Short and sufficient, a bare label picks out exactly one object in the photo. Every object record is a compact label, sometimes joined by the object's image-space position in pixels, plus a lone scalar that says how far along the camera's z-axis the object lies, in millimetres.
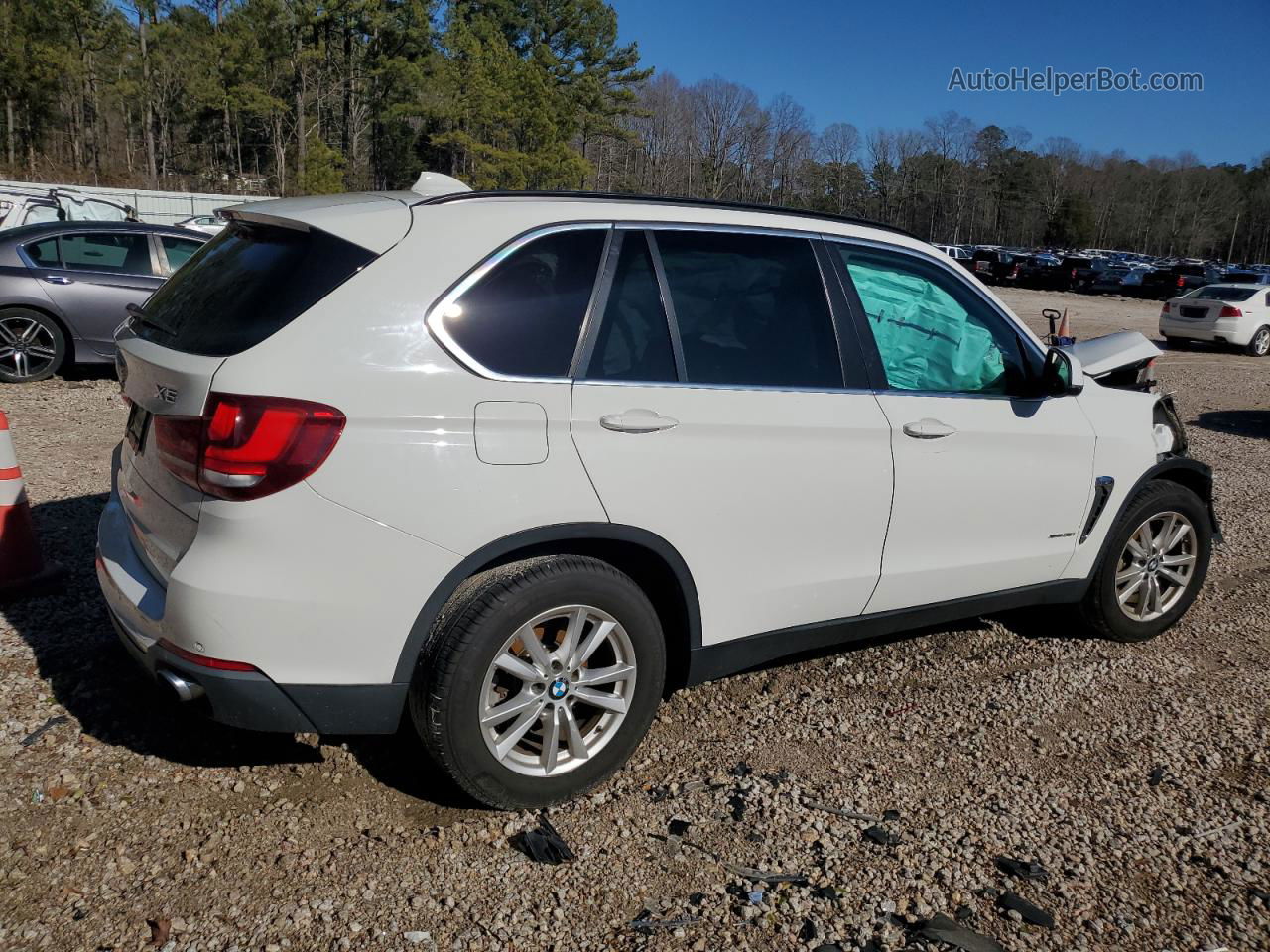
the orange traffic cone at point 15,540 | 4449
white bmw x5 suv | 2680
